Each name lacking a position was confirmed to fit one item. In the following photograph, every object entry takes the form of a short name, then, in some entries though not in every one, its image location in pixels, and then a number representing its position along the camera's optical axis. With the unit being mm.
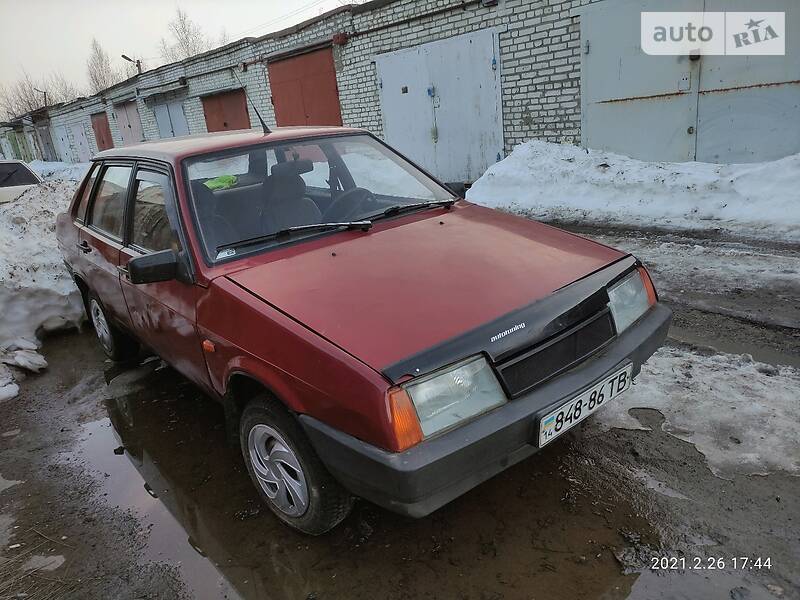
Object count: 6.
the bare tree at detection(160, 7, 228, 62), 56594
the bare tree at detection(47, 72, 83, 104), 58075
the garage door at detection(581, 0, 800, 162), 6367
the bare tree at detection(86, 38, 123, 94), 61062
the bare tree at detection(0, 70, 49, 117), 59688
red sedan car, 1798
